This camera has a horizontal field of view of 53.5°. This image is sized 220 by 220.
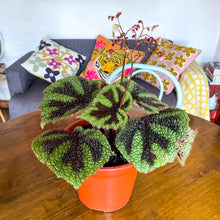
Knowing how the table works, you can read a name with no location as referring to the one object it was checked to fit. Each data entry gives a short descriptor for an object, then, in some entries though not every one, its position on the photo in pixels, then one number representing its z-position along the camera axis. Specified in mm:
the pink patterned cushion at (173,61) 1836
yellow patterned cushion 1764
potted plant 384
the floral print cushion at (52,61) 1835
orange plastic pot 466
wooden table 547
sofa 1708
